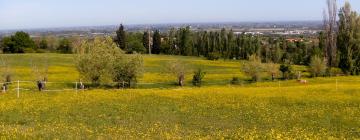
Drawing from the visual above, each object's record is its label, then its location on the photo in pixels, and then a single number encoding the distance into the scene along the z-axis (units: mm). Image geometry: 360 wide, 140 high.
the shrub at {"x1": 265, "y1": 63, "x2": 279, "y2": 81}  98312
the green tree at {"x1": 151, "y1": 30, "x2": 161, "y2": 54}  190700
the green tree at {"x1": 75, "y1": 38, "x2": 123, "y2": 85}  74125
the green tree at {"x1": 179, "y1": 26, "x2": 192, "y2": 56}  188500
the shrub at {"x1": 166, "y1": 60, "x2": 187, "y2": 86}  86119
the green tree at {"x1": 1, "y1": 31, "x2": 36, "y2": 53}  159250
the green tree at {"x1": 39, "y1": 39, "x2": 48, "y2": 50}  189375
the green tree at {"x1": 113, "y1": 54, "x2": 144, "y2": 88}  75812
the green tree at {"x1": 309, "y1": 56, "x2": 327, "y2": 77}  101688
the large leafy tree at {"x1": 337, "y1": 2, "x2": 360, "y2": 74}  105062
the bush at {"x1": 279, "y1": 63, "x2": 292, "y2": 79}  96938
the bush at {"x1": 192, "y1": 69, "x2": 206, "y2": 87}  82500
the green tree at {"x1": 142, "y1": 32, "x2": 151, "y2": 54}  195075
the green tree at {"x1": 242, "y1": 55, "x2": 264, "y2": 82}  92625
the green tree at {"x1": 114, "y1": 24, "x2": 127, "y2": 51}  186625
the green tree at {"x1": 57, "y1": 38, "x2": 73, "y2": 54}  182288
